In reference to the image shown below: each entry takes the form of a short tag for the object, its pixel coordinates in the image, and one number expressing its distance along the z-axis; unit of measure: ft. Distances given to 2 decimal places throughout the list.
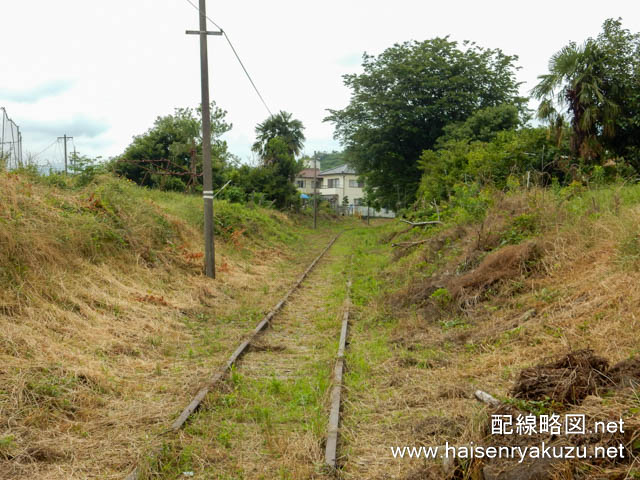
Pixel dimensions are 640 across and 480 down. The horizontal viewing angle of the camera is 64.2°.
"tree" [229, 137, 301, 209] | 128.57
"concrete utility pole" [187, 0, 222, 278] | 39.70
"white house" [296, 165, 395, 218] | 254.74
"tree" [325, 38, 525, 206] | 106.52
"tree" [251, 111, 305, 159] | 196.85
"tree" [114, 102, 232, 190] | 87.51
